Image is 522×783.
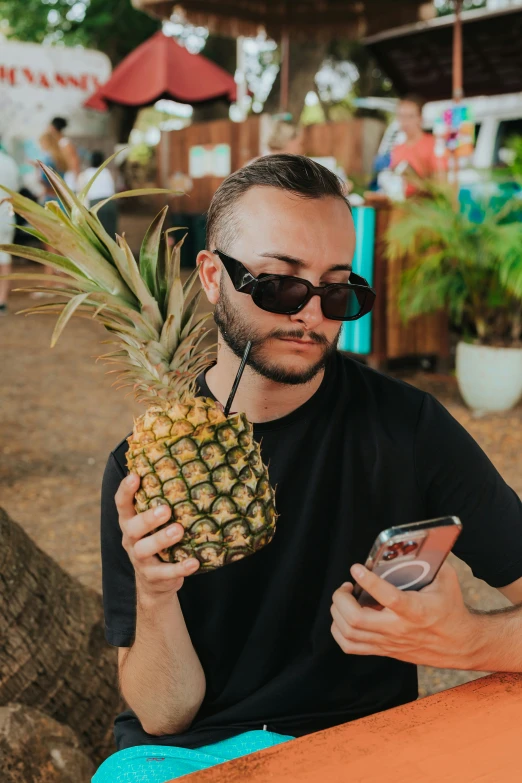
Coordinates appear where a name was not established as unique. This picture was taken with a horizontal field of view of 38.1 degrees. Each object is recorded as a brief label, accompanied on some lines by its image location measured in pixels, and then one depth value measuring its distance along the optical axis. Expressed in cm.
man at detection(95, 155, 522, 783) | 164
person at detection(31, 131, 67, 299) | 1080
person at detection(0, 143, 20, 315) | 865
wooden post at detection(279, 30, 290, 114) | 1039
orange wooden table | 115
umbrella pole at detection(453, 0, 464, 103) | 722
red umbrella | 1373
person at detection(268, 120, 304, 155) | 743
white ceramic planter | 654
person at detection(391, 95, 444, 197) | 791
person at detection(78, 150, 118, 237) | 1041
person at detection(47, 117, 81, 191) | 1105
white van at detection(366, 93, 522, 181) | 1001
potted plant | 639
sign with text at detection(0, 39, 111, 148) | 1395
